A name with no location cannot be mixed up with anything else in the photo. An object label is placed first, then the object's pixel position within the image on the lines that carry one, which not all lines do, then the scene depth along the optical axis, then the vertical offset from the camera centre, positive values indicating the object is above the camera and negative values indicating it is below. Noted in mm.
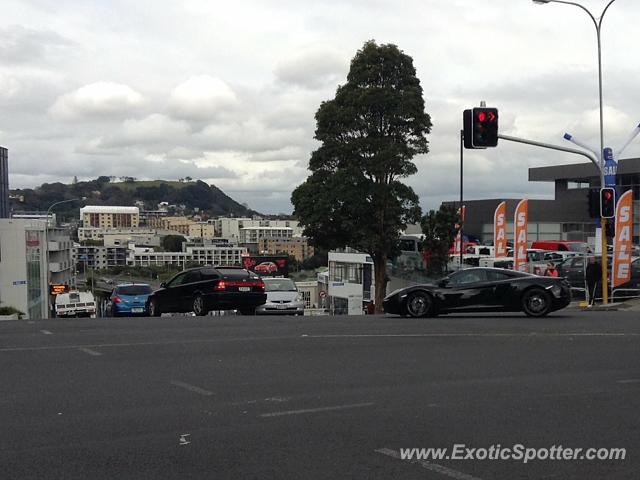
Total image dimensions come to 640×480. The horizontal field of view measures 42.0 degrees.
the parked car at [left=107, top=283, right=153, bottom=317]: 29812 -1797
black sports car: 21000 -1240
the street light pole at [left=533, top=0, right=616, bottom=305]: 26262 +3213
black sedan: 24500 -1260
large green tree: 35812 +3837
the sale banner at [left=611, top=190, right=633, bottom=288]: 29562 -46
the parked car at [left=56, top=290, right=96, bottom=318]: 38875 -2596
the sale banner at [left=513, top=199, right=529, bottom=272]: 35344 +393
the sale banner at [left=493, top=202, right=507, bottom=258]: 41844 +701
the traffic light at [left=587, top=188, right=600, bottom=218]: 25984 +1347
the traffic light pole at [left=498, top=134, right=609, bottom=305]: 24453 +733
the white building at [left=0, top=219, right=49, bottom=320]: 66750 -1130
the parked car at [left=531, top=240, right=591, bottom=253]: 54709 -41
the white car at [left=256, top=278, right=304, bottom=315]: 27766 -1766
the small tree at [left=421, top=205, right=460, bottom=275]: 40094 +564
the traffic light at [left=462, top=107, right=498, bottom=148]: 22906 +3311
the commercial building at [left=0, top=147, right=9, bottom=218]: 93062 +7762
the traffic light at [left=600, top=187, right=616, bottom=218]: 25750 +1334
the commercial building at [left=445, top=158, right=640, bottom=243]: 70250 +3893
